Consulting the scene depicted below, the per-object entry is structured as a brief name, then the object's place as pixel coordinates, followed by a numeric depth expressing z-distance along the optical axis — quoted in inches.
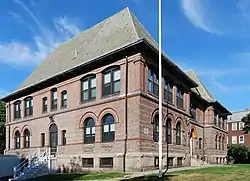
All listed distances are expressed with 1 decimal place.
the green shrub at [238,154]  1483.1
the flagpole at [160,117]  478.5
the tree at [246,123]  1230.9
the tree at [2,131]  1345.5
